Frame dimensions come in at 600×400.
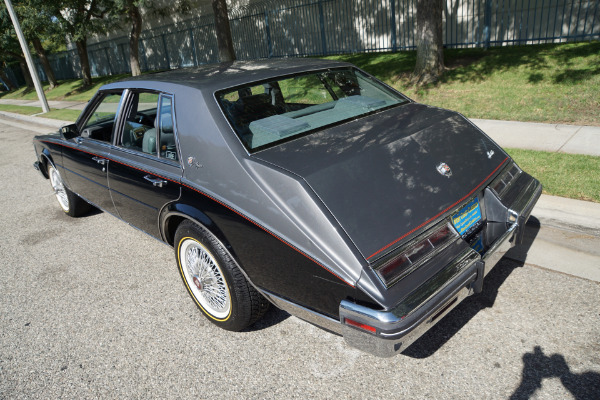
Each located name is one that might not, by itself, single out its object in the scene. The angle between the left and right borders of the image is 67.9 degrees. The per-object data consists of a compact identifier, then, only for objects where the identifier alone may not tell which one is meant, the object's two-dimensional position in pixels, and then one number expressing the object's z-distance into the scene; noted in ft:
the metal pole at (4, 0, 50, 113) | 51.26
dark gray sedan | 7.43
